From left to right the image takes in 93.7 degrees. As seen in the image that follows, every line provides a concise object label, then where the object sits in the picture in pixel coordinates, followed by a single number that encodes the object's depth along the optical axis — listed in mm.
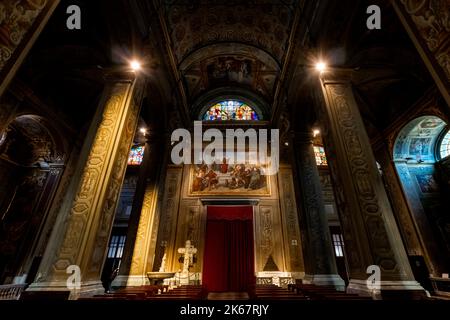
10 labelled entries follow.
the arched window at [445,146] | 8969
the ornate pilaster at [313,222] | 6180
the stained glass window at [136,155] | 14381
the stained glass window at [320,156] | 13219
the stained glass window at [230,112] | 12500
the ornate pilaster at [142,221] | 6149
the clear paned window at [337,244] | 11227
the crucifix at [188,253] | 8358
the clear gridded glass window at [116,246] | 12281
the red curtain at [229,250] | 9438
